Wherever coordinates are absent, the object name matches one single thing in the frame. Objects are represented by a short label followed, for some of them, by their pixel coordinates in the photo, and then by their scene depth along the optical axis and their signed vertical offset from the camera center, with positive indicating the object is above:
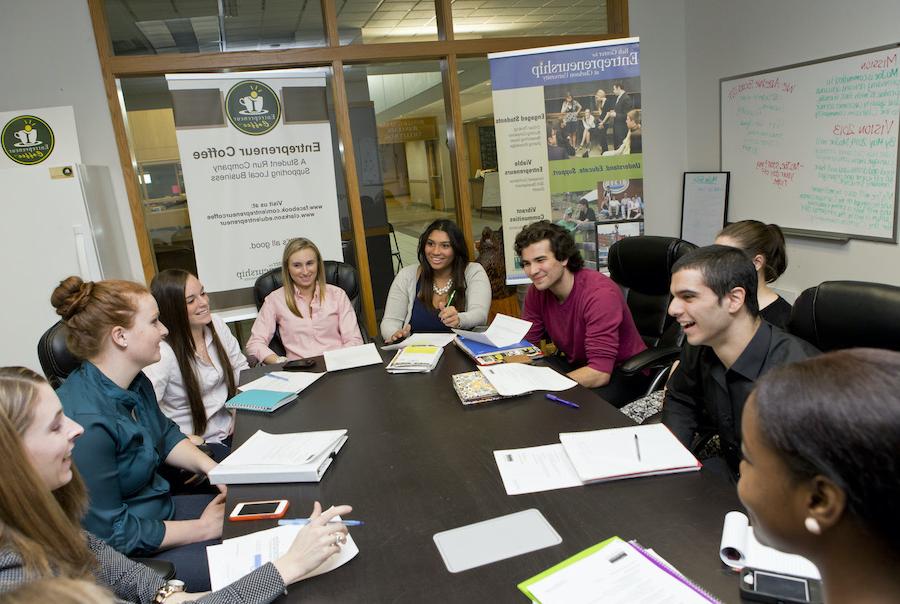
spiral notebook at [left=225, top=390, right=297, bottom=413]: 2.04 -0.70
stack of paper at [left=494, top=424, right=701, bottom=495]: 1.37 -0.70
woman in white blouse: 2.40 -0.67
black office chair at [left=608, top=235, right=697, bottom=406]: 2.58 -0.65
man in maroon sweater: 2.49 -0.63
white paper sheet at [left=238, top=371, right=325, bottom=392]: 2.24 -0.71
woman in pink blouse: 3.18 -0.64
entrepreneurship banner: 3.96 +0.18
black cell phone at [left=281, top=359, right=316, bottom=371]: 2.50 -0.71
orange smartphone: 1.38 -0.73
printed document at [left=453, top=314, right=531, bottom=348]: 2.50 -0.68
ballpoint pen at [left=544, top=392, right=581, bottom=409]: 1.80 -0.71
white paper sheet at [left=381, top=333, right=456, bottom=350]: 2.65 -0.71
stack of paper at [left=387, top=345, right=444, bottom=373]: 2.31 -0.70
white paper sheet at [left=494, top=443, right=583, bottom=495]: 1.37 -0.71
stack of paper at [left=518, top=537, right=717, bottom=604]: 0.99 -0.71
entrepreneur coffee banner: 3.70 +0.17
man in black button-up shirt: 1.66 -0.52
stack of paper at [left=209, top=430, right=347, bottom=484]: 1.52 -0.69
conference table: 1.09 -0.72
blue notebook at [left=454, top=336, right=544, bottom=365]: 2.30 -0.70
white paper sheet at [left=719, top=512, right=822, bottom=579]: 1.02 -0.70
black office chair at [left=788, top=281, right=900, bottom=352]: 1.62 -0.51
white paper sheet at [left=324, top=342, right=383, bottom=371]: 2.48 -0.72
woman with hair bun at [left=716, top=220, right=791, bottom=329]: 2.37 -0.43
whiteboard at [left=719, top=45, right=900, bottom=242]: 3.16 -0.02
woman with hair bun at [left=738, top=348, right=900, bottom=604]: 0.60 -0.34
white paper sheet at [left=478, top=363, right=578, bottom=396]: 1.94 -0.70
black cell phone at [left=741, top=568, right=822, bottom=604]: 0.96 -0.71
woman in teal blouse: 1.54 -0.60
